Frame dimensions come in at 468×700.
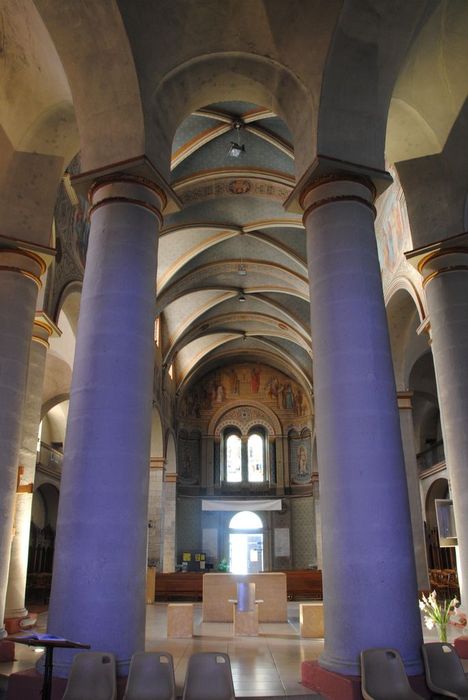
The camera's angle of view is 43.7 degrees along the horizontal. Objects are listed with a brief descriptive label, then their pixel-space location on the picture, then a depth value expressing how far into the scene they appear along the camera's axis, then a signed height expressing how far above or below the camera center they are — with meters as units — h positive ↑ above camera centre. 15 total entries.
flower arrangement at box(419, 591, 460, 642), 6.21 -0.66
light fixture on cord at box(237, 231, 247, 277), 15.73 +7.46
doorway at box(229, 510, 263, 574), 24.48 +0.61
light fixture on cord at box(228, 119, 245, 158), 10.73 +7.29
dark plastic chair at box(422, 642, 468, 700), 4.31 -0.83
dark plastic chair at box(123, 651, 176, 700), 3.91 -0.78
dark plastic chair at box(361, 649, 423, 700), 4.11 -0.83
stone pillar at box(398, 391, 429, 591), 10.92 +1.24
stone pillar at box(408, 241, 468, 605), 6.88 +2.44
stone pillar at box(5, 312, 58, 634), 8.06 +1.16
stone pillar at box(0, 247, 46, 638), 6.30 +2.18
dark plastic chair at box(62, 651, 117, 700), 3.91 -0.78
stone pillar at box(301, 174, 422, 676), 4.52 +0.90
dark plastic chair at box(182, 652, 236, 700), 3.88 -0.78
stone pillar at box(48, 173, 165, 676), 4.51 +0.95
